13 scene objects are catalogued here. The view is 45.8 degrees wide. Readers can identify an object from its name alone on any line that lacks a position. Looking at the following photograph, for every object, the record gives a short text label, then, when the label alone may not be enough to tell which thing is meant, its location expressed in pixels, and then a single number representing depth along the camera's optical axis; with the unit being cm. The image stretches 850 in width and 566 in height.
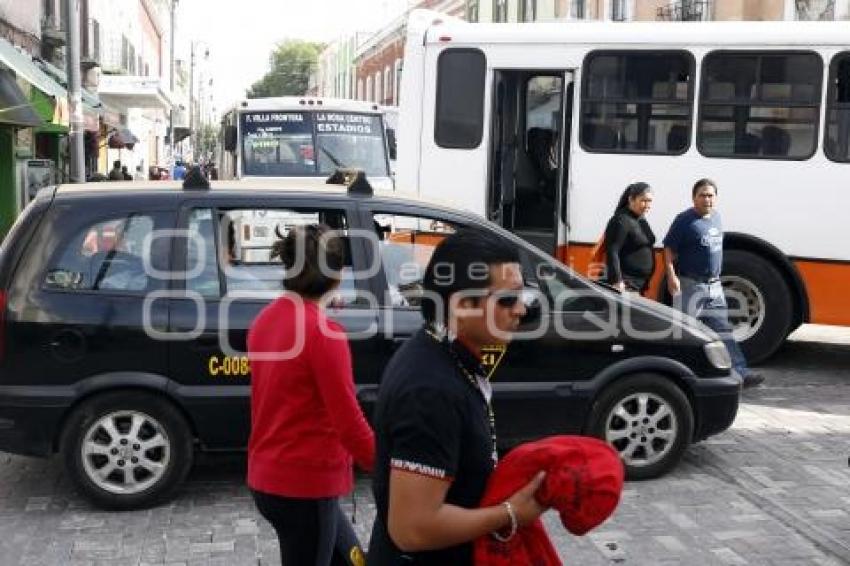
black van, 507
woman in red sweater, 312
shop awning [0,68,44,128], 1350
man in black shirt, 214
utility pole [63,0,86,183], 1345
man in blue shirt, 769
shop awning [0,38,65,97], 1389
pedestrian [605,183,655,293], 769
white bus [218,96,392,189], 1461
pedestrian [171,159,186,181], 2728
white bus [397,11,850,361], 890
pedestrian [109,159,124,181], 1400
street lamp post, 6333
